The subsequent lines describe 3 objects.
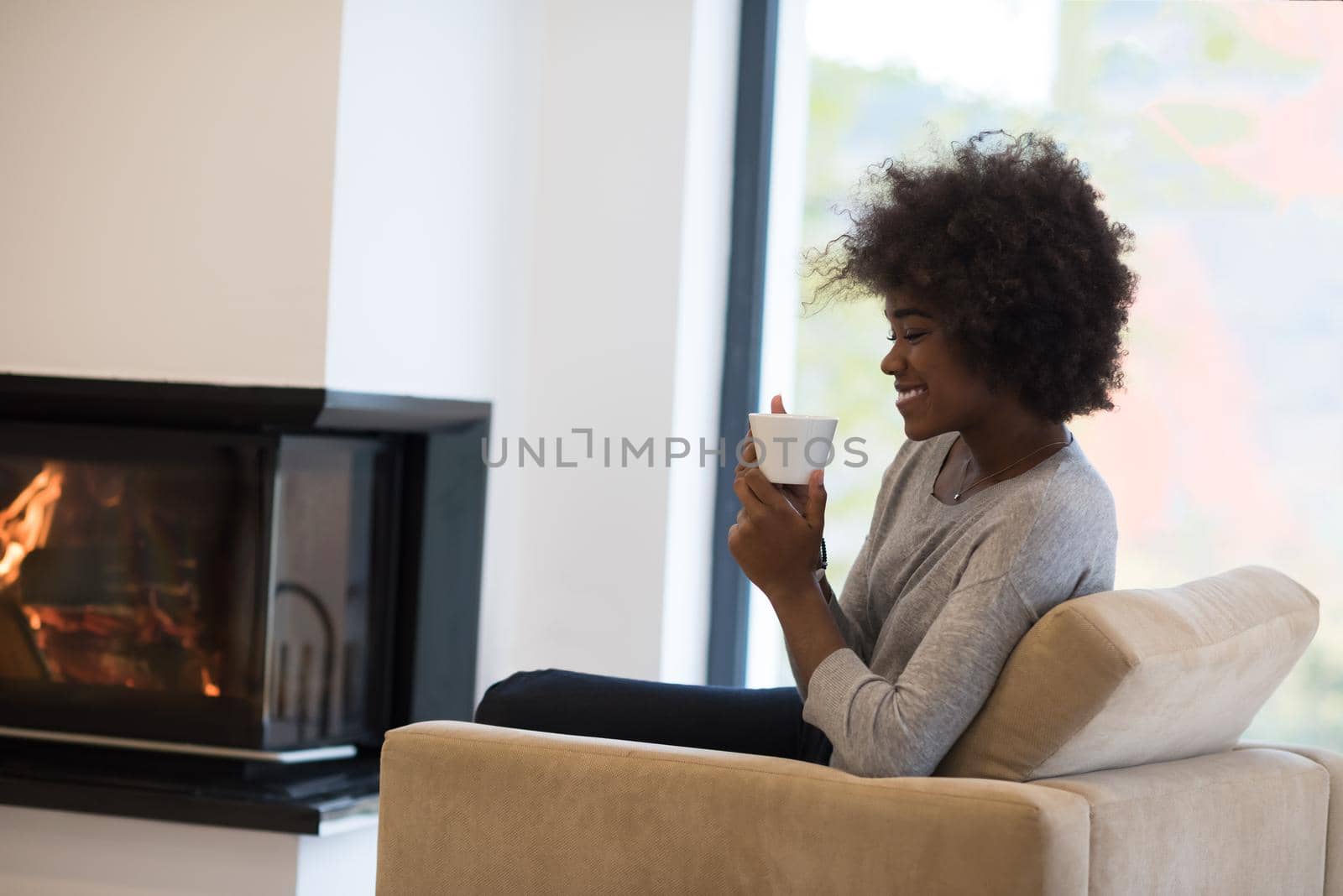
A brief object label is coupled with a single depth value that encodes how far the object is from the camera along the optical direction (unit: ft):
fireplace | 16.78
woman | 8.79
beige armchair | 7.86
